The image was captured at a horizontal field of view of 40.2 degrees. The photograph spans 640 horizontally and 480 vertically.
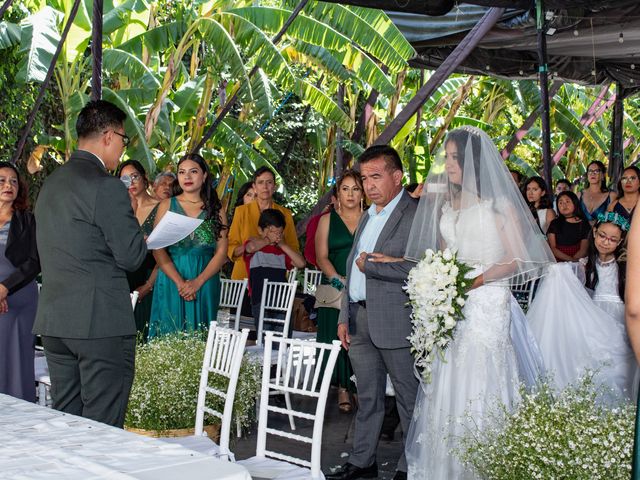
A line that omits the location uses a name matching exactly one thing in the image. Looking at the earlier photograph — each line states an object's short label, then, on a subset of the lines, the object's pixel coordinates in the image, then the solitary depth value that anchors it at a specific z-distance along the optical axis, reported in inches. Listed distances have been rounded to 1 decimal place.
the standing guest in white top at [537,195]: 359.3
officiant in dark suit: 143.6
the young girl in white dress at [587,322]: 234.4
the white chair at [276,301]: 271.4
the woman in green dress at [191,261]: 242.1
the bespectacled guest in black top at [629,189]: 325.1
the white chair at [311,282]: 303.0
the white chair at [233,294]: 282.2
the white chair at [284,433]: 142.3
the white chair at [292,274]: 310.4
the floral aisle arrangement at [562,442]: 135.7
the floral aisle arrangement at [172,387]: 194.4
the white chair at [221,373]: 153.4
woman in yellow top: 319.3
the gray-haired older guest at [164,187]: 323.0
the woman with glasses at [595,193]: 366.9
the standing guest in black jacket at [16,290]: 218.1
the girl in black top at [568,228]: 331.0
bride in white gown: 181.0
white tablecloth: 89.2
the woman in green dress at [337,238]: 259.3
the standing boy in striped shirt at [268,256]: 305.3
